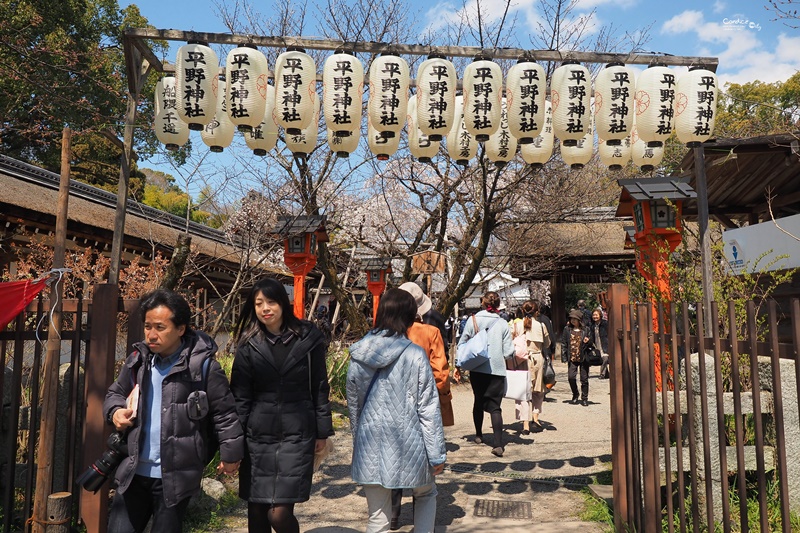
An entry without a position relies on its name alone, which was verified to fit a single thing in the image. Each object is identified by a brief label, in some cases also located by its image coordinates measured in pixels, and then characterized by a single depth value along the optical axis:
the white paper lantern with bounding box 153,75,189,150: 6.12
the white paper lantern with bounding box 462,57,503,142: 5.91
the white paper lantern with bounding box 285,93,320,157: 6.74
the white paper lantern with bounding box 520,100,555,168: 6.66
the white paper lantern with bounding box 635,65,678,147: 5.90
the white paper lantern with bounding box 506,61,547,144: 5.89
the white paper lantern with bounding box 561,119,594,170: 6.55
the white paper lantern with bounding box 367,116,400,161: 6.45
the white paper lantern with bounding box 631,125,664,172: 6.54
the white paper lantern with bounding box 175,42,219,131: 5.71
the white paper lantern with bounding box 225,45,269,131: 5.71
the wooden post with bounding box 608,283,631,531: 4.11
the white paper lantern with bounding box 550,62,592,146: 5.89
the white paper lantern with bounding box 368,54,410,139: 5.91
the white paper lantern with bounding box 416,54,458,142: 5.97
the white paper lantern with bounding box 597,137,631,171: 6.54
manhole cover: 5.00
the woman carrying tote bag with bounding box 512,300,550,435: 8.55
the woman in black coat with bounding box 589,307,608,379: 12.27
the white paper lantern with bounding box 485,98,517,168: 6.68
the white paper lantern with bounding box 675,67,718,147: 5.86
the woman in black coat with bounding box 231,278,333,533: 3.29
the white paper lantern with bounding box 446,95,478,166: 6.84
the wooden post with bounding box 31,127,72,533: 3.65
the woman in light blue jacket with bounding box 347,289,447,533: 3.53
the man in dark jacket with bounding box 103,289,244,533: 2.96
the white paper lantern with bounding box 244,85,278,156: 6.57
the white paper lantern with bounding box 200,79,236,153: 6.25
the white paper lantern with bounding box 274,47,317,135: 5.84
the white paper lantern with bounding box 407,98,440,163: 6.84
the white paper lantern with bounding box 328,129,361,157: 6.59
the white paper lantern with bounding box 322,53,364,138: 5.92
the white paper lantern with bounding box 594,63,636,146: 5.95
